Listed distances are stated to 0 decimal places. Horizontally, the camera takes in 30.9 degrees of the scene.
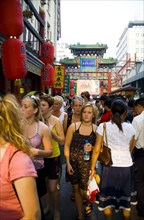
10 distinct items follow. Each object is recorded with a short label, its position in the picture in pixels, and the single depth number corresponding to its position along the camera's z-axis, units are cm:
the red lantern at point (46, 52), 1160
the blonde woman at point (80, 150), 369
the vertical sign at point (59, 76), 1639
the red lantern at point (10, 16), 552
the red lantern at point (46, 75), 1174
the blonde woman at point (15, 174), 138
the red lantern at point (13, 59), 573
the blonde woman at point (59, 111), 501
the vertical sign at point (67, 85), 2352
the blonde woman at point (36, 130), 304
